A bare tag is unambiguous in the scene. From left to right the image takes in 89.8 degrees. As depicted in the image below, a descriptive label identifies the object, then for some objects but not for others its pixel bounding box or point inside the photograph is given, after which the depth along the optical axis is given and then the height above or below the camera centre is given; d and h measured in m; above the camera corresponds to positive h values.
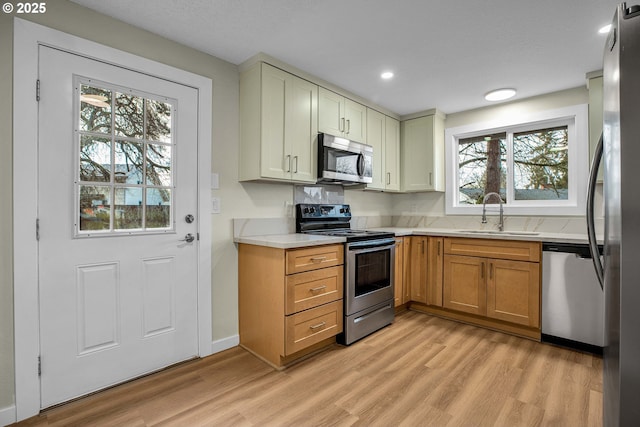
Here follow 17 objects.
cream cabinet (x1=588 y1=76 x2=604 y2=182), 2.68 +0.88
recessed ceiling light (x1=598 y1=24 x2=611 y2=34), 2.04 +1.17
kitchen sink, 2.86 -0.20
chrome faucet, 3.38 +0.00
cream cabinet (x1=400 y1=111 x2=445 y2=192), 3.73 +0.70
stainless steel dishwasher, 2.42 -0.68
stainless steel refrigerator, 0.96 +0.00
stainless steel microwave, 2.81 +0.48
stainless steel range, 2.59 -0.51
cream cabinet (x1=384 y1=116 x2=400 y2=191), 3.75 +0.69
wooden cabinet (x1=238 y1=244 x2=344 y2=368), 2.19 -0.64
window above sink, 3.07 +0.53
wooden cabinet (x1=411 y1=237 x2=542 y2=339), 2.70 -0.65
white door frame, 1.65 +0.04
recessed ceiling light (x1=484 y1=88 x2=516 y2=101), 3.07 +1.15
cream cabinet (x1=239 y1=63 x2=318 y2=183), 2.44 +0.69
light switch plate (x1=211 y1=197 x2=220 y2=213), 2.43 +0.06
